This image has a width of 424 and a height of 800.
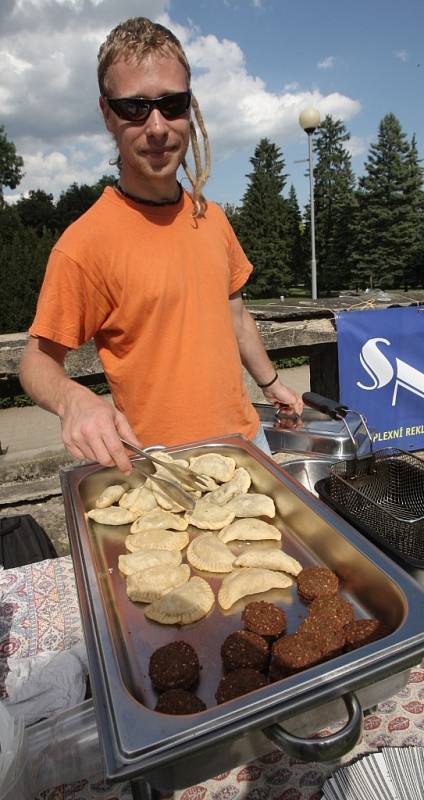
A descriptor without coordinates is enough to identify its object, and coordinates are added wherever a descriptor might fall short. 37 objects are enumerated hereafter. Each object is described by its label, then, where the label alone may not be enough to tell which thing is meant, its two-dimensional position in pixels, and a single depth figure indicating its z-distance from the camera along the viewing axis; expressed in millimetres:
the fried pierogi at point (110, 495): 1457
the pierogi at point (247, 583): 1071
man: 1551
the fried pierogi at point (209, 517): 1345
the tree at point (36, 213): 37406
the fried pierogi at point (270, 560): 1138
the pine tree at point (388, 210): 26125
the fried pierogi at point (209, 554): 1190
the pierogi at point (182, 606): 1015
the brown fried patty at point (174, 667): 847
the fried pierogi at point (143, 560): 1167
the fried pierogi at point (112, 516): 1377
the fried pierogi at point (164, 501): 1427
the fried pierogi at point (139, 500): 1411
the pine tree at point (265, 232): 30812
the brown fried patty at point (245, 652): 878
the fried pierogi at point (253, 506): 1345
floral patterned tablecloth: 898
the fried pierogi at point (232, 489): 1434
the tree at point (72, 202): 37594
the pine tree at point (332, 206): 29625
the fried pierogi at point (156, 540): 1256
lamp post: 11844
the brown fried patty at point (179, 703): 767
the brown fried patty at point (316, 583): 1026
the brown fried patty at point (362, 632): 865
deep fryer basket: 1385
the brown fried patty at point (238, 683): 798
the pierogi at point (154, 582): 1089
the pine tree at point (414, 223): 25609
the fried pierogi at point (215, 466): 1526
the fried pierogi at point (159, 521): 1331
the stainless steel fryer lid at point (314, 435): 2021
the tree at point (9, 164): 41188
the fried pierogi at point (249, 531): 1274
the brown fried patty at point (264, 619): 941
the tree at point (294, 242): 32781
